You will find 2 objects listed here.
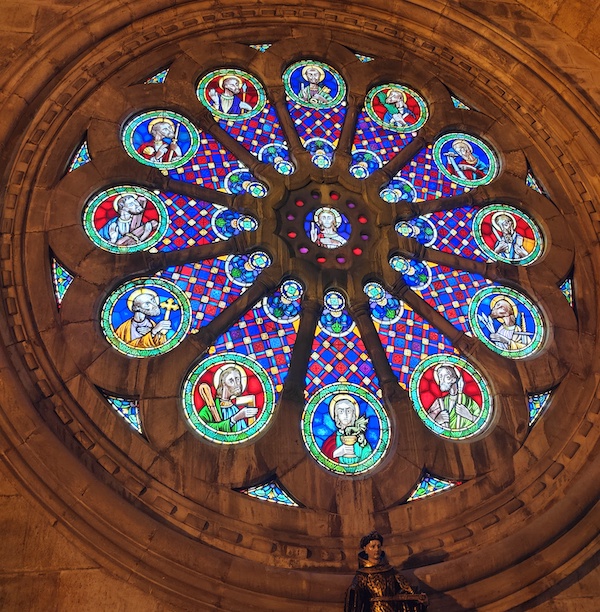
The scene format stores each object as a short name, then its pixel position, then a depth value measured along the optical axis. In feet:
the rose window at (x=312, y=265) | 28.30
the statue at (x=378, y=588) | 21.84
